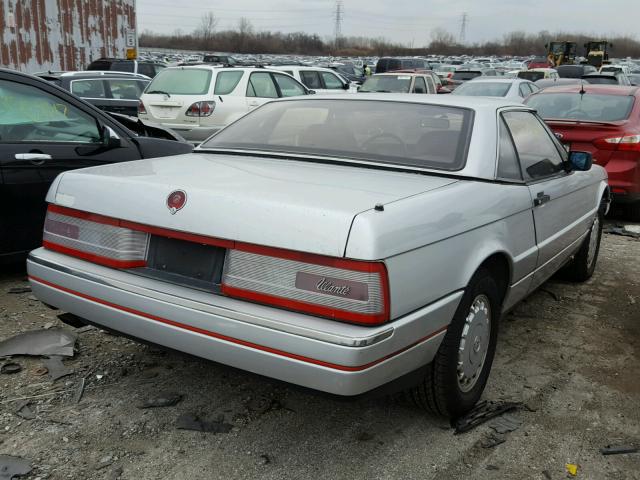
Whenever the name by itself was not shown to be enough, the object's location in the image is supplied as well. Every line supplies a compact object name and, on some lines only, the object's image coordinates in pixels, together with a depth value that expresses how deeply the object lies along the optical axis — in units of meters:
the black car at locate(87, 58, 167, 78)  19.16
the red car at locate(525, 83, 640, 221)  7.39
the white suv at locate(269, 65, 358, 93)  14.57
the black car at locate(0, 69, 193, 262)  4.56
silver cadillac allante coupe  2.41
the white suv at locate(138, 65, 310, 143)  11.02
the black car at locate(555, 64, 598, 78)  30.09
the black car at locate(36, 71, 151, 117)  11.66
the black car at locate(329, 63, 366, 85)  34.53
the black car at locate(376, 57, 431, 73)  33.50
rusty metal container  21.17
